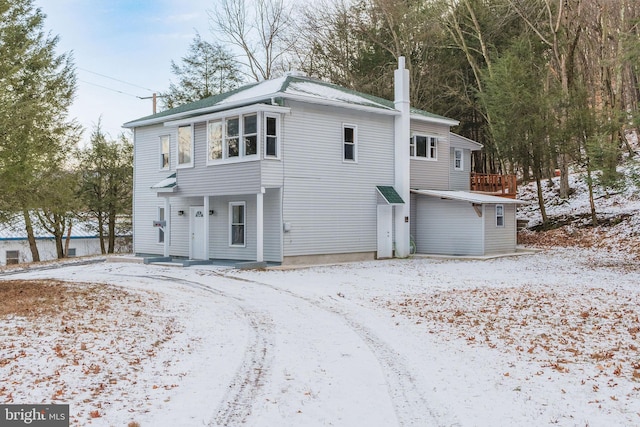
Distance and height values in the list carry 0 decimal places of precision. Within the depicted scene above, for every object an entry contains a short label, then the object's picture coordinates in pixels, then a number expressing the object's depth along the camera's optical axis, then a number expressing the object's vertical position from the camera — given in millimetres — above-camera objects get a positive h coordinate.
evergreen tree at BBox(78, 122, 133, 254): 32625 +2844
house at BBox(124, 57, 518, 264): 20375 +1734
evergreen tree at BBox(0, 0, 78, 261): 12469 +2131
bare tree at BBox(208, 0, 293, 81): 36781 +12742
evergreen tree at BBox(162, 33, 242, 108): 38781 +10483
